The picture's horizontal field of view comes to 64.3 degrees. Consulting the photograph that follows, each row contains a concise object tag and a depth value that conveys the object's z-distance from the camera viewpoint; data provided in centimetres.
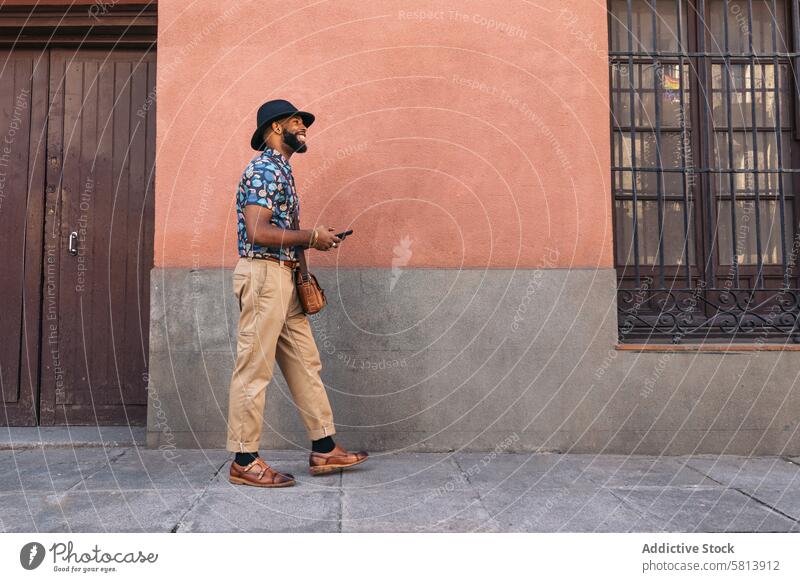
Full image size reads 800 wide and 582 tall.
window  475
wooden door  500
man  348
